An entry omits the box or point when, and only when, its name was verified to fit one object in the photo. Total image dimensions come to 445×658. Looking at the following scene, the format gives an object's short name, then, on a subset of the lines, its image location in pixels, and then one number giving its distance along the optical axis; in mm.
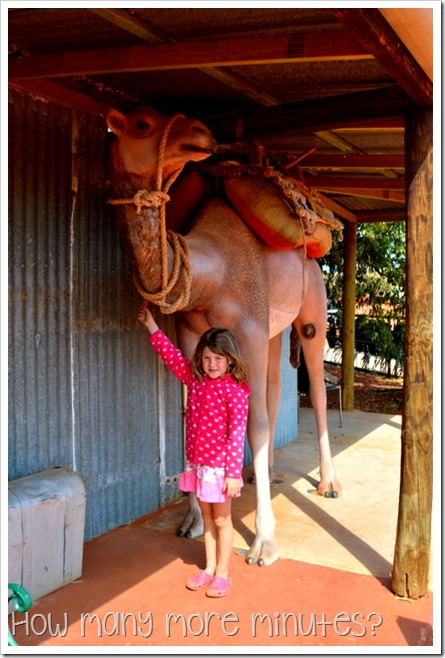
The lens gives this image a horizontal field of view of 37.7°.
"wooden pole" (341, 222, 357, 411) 9680
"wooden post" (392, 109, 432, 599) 3646
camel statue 3512
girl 3480
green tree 12952
